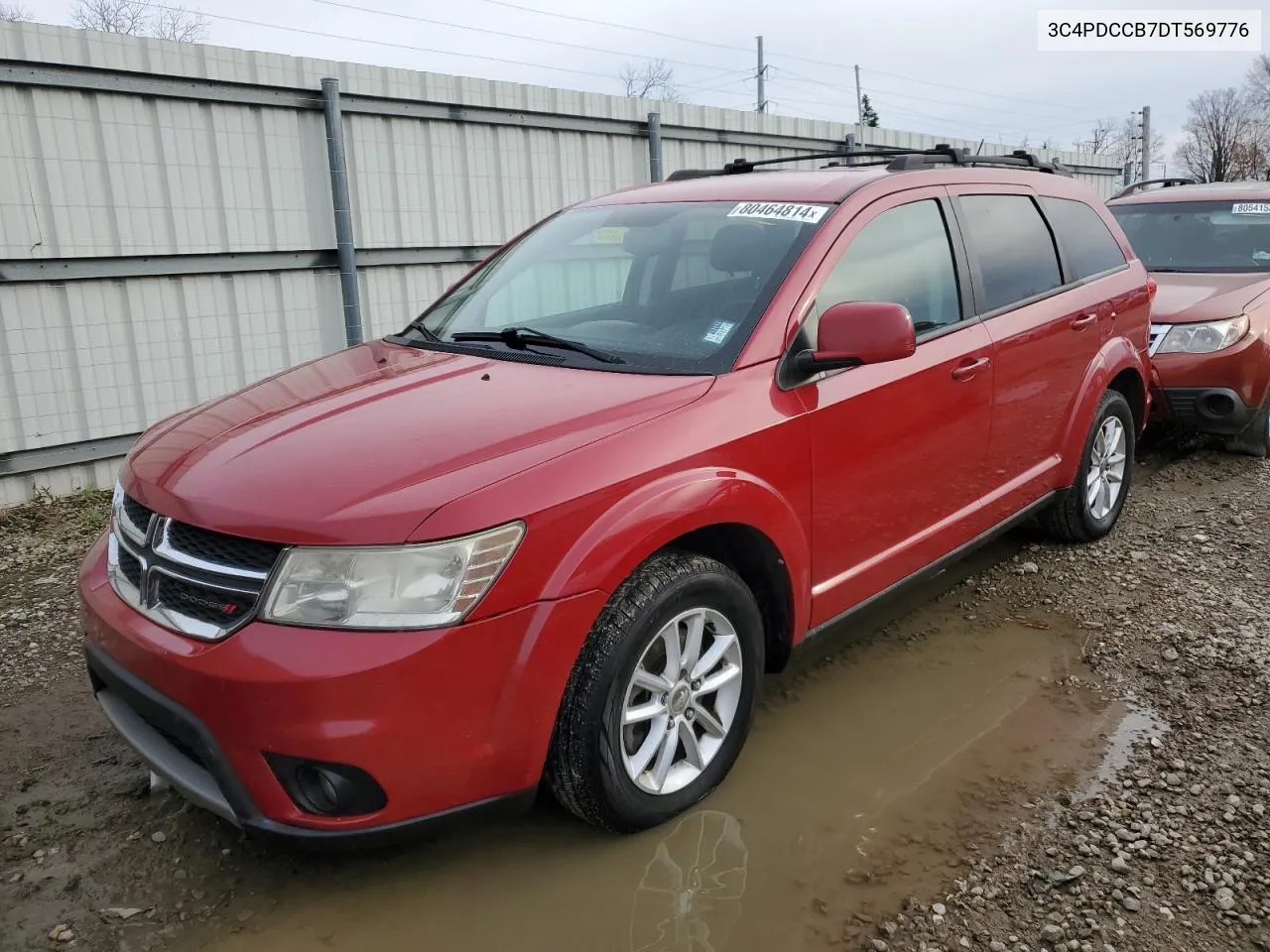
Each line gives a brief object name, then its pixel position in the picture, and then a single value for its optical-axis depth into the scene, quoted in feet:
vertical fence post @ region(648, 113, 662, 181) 28.19
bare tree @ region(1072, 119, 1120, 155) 170.09
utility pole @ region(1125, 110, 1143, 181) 71.26
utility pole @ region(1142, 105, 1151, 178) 65.98
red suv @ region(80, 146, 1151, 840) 7.10
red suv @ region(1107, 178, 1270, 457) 19.88
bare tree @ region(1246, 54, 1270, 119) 149.38
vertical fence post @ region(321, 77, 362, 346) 21.49
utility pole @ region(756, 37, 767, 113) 151.57
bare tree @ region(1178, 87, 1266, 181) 129.39
